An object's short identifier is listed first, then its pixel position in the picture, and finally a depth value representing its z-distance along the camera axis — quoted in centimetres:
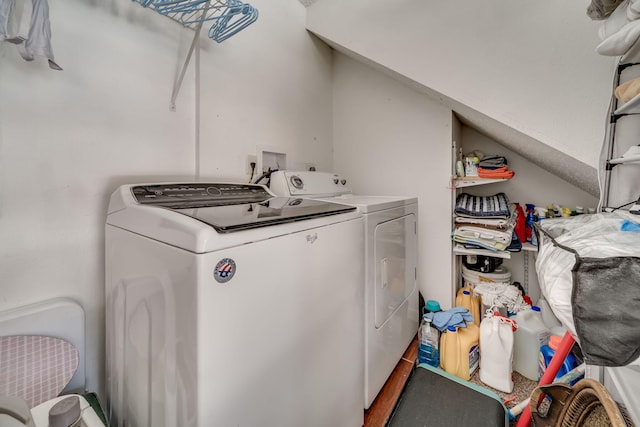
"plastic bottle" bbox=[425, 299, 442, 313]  208
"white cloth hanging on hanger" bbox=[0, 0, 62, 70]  75
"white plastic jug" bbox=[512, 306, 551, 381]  175
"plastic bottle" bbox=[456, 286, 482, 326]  219
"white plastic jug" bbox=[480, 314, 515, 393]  167
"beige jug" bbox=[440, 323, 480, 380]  177
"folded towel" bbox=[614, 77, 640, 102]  91
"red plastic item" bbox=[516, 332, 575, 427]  121
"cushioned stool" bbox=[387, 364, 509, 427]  135
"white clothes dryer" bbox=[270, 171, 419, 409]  139
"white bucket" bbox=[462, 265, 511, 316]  222
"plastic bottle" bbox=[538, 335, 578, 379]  151
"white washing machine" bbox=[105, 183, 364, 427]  66
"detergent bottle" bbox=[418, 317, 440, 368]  190
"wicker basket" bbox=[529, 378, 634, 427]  79
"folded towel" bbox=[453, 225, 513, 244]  199
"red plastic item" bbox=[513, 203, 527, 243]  223
